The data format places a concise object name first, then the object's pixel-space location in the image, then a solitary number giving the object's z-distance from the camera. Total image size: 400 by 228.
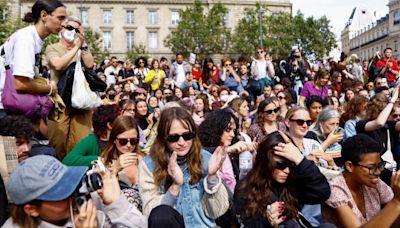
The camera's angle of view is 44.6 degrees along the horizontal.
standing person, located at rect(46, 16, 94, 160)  5.13
